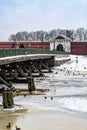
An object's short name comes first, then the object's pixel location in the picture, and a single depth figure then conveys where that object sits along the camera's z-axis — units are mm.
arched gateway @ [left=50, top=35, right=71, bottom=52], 107938
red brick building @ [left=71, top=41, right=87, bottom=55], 109312
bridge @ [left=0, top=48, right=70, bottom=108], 27773
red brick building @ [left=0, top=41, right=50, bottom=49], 109581
